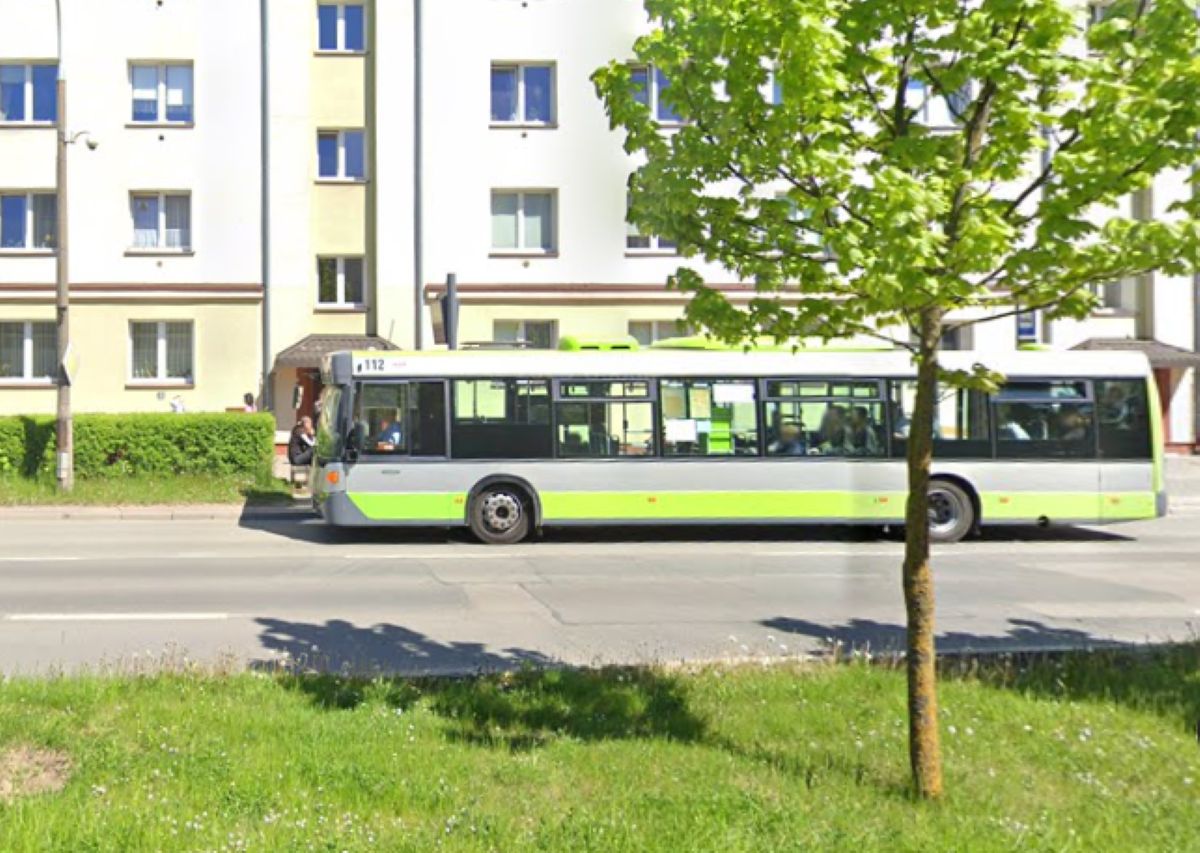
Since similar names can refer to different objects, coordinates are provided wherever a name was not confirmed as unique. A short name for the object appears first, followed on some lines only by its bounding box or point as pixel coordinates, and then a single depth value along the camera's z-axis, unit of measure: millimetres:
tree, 3926
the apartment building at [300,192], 23828
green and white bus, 13648
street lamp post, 17859
